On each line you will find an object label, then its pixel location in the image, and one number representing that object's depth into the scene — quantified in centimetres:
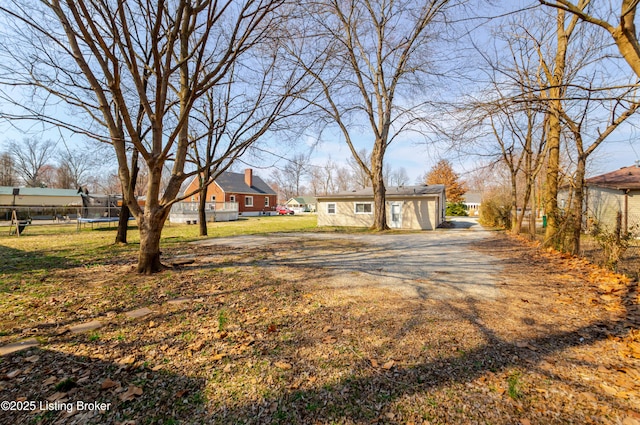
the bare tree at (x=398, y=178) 5793
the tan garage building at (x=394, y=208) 1820
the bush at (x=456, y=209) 3475
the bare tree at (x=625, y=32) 323
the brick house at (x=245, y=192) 3528
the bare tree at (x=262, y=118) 554
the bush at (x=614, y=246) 547
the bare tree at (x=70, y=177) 4509
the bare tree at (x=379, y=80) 1300
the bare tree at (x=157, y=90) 448
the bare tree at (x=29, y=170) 3866
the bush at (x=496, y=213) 1803
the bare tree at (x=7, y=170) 3724
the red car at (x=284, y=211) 4968
